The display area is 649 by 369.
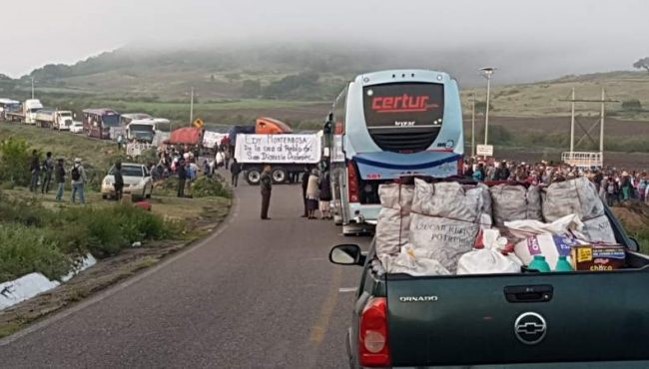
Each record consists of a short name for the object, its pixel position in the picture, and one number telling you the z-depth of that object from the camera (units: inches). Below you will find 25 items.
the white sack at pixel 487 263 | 235.9
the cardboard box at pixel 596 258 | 243.4
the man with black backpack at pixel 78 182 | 1353.3
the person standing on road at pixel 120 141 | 3203.7
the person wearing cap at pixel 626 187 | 1485.0
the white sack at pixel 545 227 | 263.1
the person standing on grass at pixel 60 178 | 1395.2
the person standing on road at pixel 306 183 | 1272.8
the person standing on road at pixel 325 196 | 1252.5
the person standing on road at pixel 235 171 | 2252.7
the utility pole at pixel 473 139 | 2723.9
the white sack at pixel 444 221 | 266.5
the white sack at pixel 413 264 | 238.8
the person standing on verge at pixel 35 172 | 1557.6
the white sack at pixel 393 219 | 276.8
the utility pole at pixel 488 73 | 2154.7
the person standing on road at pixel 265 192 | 1250.6
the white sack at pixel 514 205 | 286.7
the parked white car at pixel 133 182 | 1504.7
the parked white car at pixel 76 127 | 3895.9
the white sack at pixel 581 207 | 280.1
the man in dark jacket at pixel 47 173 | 1560.0
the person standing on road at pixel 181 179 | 1705.2
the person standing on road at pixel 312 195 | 1257.3
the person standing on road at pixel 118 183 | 1425.9
